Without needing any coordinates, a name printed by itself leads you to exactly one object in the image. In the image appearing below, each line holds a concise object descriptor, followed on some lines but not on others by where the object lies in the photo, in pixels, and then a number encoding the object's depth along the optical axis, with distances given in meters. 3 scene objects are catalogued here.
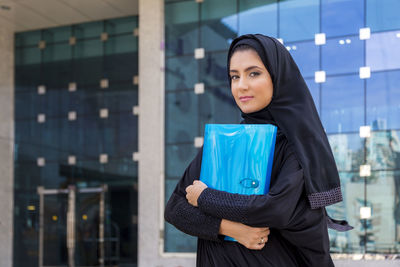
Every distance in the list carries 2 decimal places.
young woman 1.92
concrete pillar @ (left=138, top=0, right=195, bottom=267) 11.91
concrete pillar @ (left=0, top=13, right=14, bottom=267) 14.66
